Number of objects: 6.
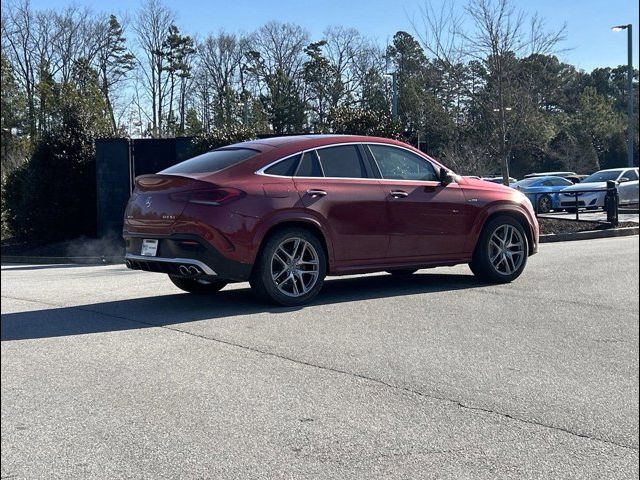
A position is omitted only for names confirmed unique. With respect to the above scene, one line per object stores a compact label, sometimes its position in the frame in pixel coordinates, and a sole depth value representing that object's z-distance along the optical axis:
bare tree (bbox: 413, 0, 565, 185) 16.03
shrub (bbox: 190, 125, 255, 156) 15.35
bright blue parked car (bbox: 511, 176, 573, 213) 21.53
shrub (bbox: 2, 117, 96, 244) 17.12
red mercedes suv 6.20
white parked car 17.16
